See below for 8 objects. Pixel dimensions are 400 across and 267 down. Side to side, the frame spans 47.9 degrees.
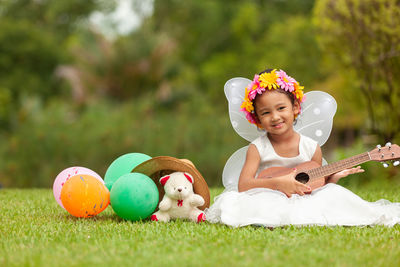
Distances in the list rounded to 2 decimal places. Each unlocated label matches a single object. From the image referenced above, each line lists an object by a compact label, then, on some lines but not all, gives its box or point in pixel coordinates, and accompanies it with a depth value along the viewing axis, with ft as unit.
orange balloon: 14.24
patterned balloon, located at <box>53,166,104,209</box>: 15.93
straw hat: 14.58
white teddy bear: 14.15
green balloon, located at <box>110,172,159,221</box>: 13.85
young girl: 12.79
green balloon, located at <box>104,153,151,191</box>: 16.52
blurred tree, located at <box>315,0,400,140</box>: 29.50
